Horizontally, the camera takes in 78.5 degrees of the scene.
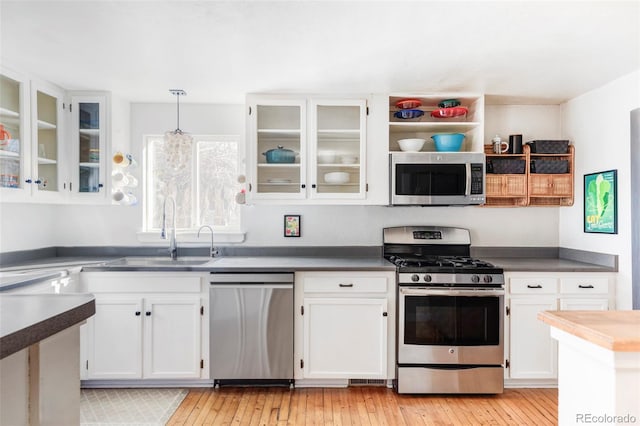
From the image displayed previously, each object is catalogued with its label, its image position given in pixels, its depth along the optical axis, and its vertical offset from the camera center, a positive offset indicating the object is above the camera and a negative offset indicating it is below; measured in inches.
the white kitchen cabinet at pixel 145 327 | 109.3 -31.6
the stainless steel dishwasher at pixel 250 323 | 108.7 -30.1
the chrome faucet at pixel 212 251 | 129.6 -11.9
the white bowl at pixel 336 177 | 122.5 +12.0
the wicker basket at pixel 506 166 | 124.6 +15.8
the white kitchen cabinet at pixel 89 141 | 120.0 +22.8
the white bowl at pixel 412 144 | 121.9 +22.3
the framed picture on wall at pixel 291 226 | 134.3 -3.7
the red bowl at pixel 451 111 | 122.0 +32.6
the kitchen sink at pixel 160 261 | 120.5 -14.7
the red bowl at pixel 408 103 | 121.4 +35.0
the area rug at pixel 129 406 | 96.1 -50.2
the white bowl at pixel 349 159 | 123.6 +17.8
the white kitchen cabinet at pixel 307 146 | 121.6 +21.9
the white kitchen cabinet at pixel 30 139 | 96.3 +20.2
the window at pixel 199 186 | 135.4 +10.1
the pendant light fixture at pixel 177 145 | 120.3 +21.6
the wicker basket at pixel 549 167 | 124.8 +15.6
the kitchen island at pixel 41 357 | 34.0 -13.8
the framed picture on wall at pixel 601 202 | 109.9 +4.0
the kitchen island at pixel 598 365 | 46.8 -19.2
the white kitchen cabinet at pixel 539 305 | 110.7 -25.3
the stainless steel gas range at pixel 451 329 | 108.4 -31.5
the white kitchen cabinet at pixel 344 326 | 110.6 -31.2
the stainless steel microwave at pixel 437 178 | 119.1 +11.4
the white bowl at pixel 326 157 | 123.7 +18.4
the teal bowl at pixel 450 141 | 123.1 +23.5
